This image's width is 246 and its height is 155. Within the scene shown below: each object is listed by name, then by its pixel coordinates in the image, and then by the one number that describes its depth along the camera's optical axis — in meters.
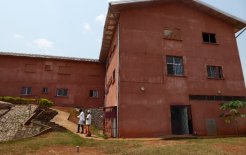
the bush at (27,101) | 21.75
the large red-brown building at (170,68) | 15.71
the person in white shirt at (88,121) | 15.51
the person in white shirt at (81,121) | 16.00
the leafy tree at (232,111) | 16.03
